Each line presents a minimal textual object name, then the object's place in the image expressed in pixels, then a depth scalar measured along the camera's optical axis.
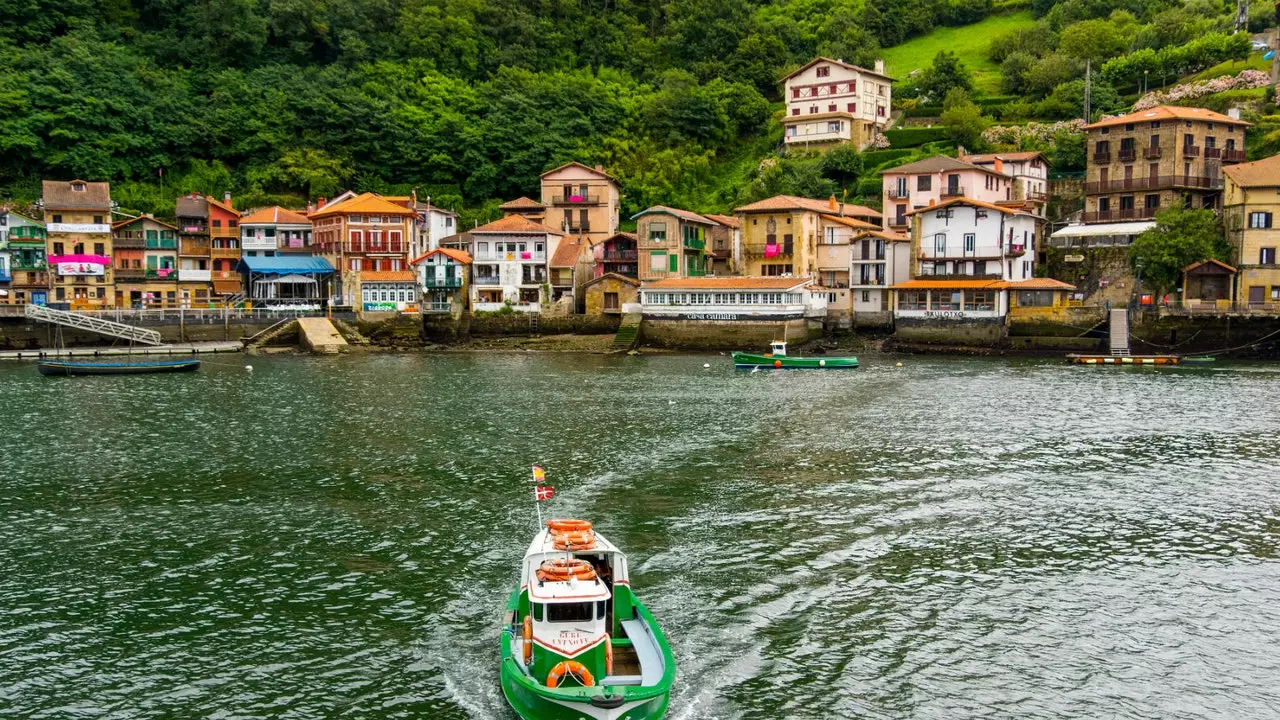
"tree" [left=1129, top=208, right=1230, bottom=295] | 73.44
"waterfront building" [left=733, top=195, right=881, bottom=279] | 85.88
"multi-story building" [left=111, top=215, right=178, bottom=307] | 92.31
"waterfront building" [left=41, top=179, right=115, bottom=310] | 88.56
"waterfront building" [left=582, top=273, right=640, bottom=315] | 86.38
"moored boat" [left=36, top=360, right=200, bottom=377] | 64.81
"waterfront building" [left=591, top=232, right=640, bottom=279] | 90.31
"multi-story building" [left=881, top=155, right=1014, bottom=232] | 87.31
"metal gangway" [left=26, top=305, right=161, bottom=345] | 77.75
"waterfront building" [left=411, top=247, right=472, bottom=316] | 88.56
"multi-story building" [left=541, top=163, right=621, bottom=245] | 97.88
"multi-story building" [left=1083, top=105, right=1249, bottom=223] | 82.62
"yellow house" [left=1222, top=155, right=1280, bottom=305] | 72.81
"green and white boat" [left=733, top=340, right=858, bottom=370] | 69.12
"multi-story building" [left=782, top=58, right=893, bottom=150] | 109.88
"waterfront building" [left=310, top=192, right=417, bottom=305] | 91.44
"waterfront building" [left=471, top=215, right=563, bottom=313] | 89.31
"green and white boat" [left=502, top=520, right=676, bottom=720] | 16.33
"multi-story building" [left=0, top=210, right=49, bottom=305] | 87.25
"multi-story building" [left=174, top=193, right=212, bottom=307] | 94.50
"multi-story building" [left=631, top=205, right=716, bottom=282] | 86.88
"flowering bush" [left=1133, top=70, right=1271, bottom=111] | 98.81
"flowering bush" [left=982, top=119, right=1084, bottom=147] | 99.94
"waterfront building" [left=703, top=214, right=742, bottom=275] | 93.88
